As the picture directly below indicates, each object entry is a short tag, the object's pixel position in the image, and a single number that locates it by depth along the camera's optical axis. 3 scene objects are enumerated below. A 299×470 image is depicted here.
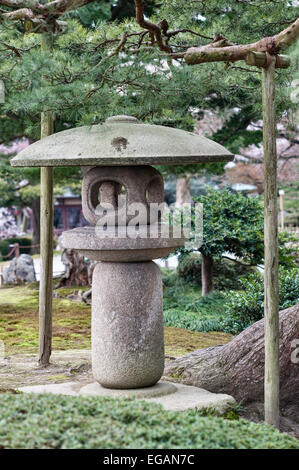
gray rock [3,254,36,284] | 13.52
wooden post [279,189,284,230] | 21.73
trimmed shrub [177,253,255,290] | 11.34
